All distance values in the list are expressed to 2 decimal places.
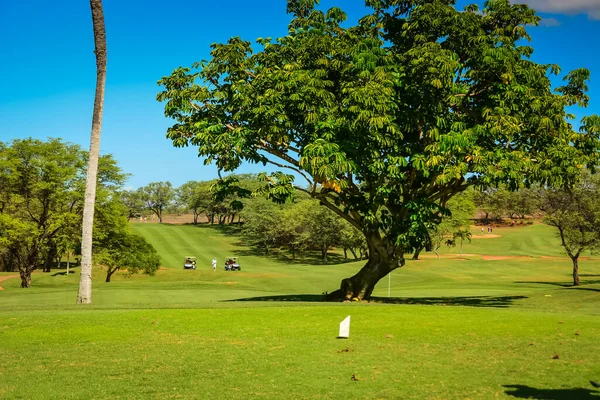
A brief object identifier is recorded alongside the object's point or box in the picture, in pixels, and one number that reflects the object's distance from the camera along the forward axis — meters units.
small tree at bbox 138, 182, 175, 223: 155.12
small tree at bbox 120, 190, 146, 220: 151.50
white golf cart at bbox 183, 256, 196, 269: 72.81
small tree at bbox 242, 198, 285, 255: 91.31
